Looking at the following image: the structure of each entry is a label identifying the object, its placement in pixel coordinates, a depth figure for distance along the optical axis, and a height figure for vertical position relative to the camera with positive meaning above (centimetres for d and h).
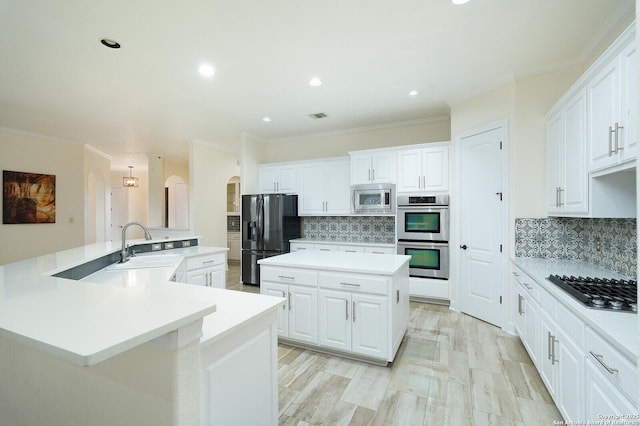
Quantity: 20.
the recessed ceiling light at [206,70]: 288 +145
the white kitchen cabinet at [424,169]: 403 +61
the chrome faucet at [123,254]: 257 -37
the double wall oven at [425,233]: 396 -29
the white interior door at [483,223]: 320 -13
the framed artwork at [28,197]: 494 +28
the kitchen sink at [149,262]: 242 -44
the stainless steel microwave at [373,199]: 435 +21
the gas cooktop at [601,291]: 140 -44
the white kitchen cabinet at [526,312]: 221 -86
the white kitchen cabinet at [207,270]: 312 -65
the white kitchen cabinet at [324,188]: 494 +42
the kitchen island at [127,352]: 69 -45
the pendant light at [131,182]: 834 +89
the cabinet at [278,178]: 535 +65
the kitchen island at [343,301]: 235 -77
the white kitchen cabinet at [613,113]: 152 +58
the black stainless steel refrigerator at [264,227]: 500 -26
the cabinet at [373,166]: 439 +71
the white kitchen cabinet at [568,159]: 209 +43
